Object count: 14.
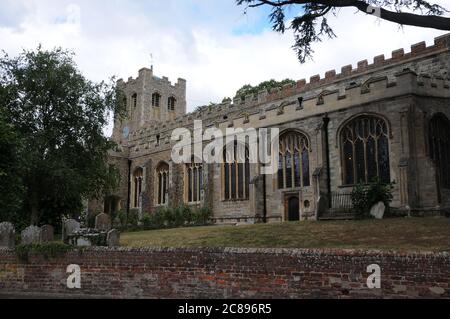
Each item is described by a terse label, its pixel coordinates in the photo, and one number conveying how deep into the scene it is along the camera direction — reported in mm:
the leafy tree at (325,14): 9375
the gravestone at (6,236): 12406
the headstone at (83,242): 11656
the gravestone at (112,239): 11508
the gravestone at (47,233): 13000
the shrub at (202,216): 25688
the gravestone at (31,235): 12172
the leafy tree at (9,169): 14141
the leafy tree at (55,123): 20359
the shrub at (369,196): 17375
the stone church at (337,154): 18562
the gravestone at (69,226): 13459
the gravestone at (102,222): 13578
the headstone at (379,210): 17172
